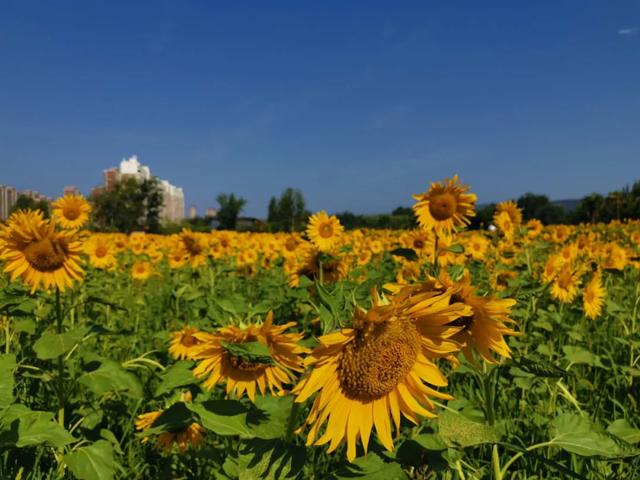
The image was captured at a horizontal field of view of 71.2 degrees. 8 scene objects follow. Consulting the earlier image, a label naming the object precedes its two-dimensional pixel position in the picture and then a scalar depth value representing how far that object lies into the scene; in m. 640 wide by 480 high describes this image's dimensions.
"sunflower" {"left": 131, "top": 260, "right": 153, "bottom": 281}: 6.38
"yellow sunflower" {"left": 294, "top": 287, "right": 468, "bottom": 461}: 0.96
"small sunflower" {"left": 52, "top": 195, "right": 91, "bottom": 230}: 4.12
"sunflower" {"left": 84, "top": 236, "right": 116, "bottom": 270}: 5.43
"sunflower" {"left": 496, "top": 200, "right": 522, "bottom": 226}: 4.54
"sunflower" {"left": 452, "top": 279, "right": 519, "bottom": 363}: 1.13
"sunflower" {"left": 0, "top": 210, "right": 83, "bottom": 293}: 2.21
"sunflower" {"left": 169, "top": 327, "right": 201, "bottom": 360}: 2.58
